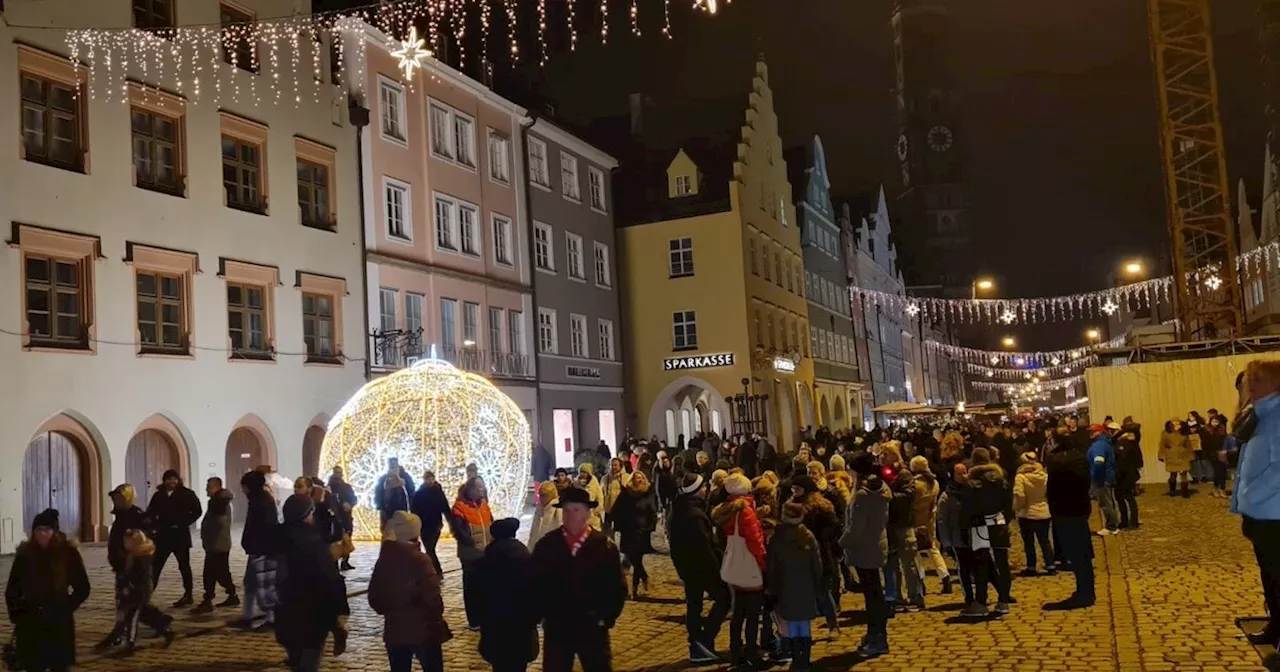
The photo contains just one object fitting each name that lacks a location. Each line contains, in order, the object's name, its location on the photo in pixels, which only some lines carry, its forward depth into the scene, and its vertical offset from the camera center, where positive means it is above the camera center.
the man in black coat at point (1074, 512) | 11.45 -1.16
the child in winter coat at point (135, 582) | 10.98 -1.19
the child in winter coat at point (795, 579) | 8.84 -1.27
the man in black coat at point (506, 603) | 7.09 -1.05
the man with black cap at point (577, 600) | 7.09 -1.06
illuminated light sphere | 19.55 +0.13
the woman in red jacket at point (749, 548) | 9.34 -1.05
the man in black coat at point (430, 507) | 14.62 -0.84
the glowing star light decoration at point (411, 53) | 19.80 +7.11
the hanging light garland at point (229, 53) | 21.11 +8.36
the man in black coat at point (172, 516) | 13.27 -0.68
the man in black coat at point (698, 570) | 9.82 -1.28
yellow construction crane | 36.34 +8.67
